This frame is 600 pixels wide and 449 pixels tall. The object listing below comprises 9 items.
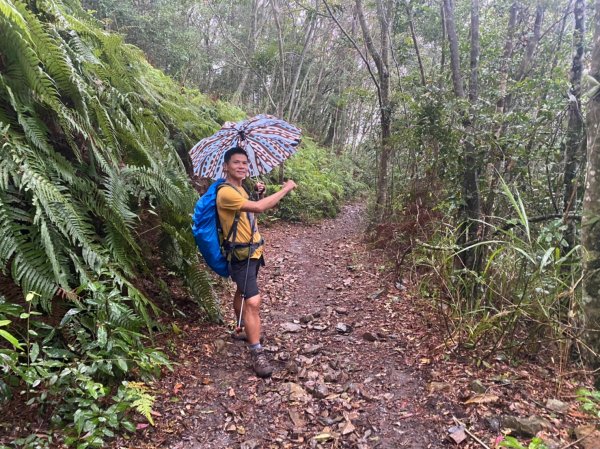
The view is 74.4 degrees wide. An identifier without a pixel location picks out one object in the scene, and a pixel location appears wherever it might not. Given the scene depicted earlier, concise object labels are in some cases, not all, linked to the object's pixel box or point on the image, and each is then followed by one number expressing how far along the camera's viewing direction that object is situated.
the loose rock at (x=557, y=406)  2.72
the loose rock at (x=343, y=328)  4.47
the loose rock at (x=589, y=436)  2.32
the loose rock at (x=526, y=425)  2.54
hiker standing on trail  3.51
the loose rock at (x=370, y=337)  4.21
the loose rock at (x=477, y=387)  2.99
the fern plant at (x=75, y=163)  2.70
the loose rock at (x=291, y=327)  4.54
